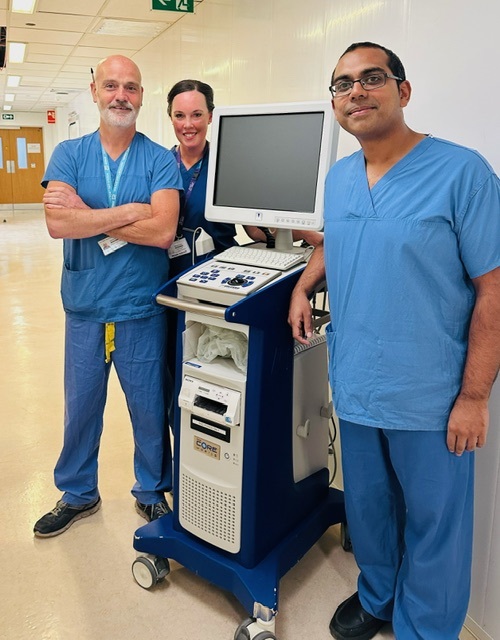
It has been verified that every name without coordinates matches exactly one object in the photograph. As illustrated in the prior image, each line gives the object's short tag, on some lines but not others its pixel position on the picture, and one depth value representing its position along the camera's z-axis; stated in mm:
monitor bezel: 1618
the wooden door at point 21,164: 14750
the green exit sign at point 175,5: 3734
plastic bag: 1720
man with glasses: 1297
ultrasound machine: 1638
